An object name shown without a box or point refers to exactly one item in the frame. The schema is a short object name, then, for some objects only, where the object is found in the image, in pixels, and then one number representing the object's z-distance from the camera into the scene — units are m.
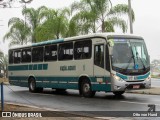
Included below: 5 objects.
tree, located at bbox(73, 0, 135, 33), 33.41
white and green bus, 18.45
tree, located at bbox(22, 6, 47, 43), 48.40
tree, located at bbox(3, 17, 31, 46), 50.25
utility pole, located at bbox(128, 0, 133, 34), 25.52
